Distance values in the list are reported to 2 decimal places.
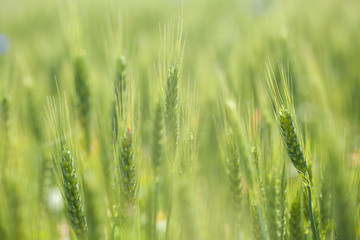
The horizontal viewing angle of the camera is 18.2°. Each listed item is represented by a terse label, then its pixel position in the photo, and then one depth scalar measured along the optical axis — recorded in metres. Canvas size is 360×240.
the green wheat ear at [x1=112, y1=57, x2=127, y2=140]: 1.38
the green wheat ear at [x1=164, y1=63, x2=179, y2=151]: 1.24
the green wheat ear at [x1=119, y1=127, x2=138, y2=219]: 1.22
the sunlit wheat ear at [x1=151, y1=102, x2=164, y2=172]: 1.34
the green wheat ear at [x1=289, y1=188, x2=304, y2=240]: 1.23
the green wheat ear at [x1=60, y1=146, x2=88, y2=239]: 1.20
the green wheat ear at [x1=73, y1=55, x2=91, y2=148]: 1.43
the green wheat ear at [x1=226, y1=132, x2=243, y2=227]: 1.27
